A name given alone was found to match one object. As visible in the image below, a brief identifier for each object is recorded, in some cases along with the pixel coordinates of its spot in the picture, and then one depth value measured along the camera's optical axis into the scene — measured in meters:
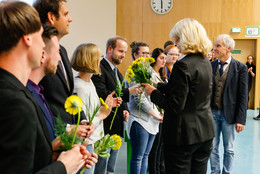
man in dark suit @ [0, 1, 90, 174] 0.78
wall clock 9.89
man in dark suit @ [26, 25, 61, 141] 1.33
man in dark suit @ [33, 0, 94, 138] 1.67
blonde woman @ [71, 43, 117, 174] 2.16
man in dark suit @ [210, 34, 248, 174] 3.36
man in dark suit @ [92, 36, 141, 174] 2.63
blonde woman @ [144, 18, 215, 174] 2.01
